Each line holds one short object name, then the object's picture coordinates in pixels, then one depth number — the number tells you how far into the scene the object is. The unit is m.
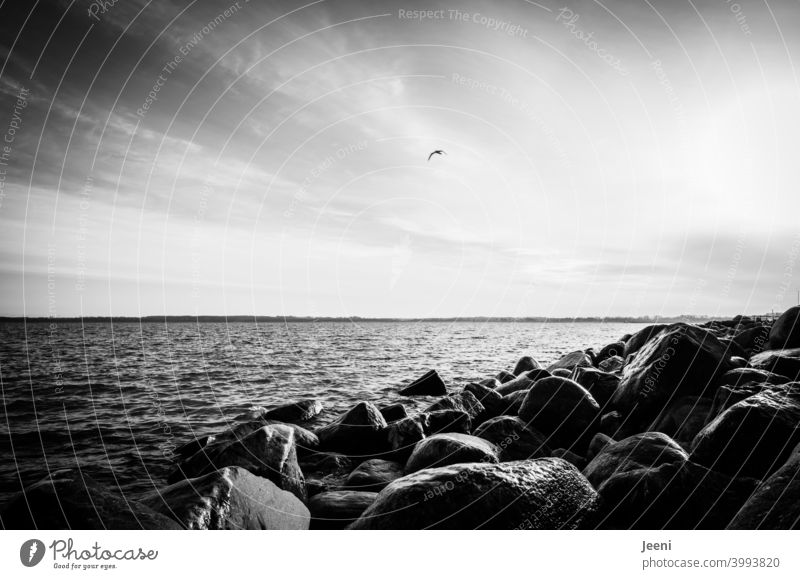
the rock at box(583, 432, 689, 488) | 6.04
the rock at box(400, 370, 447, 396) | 19.66
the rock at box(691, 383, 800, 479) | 5.70
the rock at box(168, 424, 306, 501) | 7.98
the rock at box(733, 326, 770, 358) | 14.44
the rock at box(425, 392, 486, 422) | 13.20
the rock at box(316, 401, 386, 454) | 11.40
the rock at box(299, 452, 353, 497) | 8.95
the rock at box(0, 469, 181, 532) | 4.51
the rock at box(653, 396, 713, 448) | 8.15
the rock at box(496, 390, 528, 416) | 12.90
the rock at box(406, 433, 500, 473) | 7.66
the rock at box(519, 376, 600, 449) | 10.07
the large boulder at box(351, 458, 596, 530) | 4.92
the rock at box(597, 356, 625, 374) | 16.79
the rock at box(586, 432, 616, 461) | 8.36
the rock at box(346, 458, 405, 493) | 8.27
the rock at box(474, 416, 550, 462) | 9.05
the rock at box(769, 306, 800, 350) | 11.64
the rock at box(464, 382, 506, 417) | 13.61
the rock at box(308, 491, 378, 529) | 6.76
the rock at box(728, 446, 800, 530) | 4.29
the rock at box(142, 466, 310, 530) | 5.09
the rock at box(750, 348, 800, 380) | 9.12
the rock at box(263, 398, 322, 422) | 14.93
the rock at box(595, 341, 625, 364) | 22.41
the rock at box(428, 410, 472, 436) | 11.78
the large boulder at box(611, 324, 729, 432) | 9.14
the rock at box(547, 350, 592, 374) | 18.34
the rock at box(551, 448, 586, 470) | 8.52
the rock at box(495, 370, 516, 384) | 20.53
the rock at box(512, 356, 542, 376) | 21.02
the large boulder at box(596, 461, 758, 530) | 4.98
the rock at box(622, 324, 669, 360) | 13.87
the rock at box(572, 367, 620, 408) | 11.53
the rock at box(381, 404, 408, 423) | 13.29
